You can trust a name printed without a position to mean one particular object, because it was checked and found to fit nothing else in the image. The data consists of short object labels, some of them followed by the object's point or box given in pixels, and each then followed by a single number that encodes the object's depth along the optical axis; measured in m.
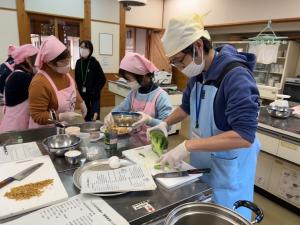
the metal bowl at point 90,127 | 1.62
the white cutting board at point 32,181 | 0.78
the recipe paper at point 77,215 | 0.74
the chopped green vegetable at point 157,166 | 1.07
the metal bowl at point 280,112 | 2.36
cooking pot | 0.76
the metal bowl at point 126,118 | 1.59
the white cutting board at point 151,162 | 0.97
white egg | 1.07
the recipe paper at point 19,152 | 1.16
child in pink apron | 1.65
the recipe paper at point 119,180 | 0.89
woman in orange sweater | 1.56
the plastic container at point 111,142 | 1.29
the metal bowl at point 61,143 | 1.18
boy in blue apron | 0.94
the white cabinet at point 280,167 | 2.04
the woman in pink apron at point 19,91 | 1.66
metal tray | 0.97
